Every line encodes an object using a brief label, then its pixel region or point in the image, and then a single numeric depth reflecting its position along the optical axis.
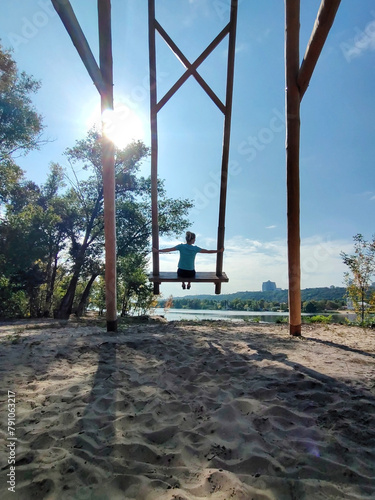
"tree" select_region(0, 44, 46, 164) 13.98
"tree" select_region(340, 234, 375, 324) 13.73
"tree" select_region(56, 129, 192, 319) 16.19
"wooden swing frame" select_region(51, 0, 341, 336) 5.39
